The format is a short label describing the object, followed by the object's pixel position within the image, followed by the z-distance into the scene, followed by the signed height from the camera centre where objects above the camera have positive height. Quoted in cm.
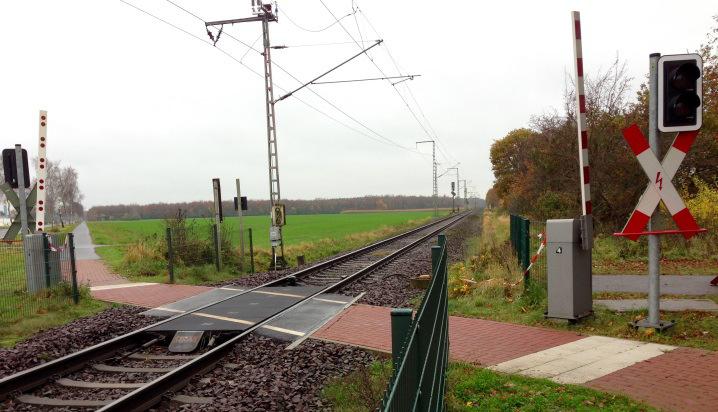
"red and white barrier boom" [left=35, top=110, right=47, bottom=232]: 1278 +77
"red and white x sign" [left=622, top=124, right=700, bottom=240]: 666 +3
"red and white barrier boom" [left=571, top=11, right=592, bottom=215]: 740 +97
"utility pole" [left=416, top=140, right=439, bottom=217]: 6519 +89
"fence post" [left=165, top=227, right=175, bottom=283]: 1502 -167
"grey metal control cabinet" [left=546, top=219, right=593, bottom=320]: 764 -118
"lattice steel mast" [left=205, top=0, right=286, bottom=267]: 1978 +363
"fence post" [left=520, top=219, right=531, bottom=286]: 1030 -106
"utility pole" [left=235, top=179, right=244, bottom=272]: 1891 -62
